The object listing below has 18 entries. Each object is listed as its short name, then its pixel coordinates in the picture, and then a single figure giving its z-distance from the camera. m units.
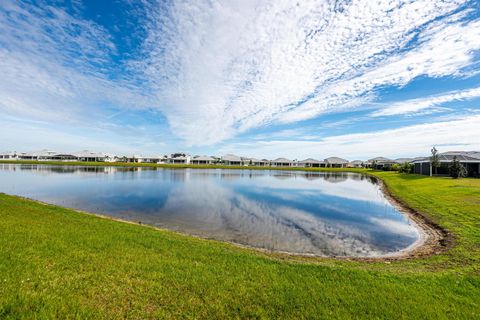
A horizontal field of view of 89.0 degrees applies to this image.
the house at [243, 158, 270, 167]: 158.55
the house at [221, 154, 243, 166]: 156.50
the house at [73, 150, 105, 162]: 142.12
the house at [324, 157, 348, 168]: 143.50
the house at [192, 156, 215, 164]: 156.68
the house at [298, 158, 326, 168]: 147.49
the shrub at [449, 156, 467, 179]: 43.75
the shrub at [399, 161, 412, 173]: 64.50
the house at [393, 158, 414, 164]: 128.88
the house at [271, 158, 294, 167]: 161.84
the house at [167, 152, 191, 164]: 152.50
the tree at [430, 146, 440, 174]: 50.16
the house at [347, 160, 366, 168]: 152.54
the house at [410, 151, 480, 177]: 48.06
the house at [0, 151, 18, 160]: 155.25
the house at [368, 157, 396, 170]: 106.99
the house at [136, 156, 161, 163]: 154.32
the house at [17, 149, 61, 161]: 148.75
